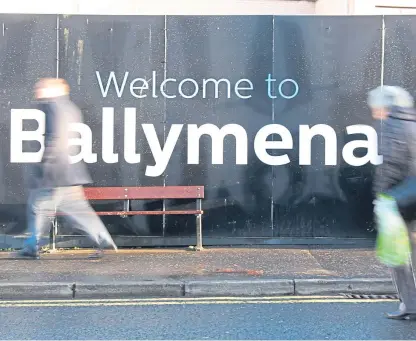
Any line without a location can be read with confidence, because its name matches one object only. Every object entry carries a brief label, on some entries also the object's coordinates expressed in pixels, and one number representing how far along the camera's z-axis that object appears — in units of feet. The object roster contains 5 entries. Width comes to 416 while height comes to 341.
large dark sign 26.32
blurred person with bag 15.25
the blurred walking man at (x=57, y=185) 22.68
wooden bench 26.02
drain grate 19.03
